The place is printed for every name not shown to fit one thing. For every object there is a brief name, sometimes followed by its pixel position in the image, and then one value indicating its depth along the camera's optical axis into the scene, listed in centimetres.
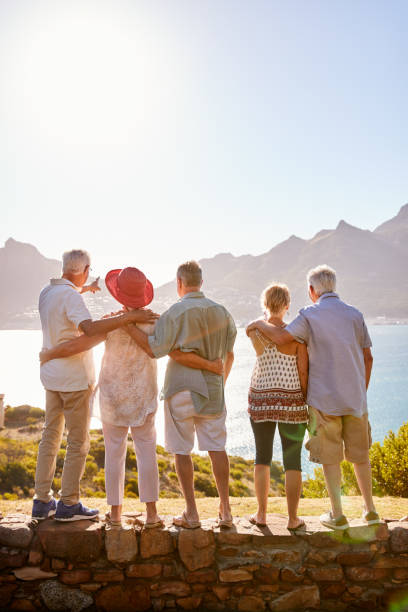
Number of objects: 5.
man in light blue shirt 354
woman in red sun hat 346
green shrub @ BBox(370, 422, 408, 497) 834
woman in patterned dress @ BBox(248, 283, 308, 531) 356
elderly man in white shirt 351
